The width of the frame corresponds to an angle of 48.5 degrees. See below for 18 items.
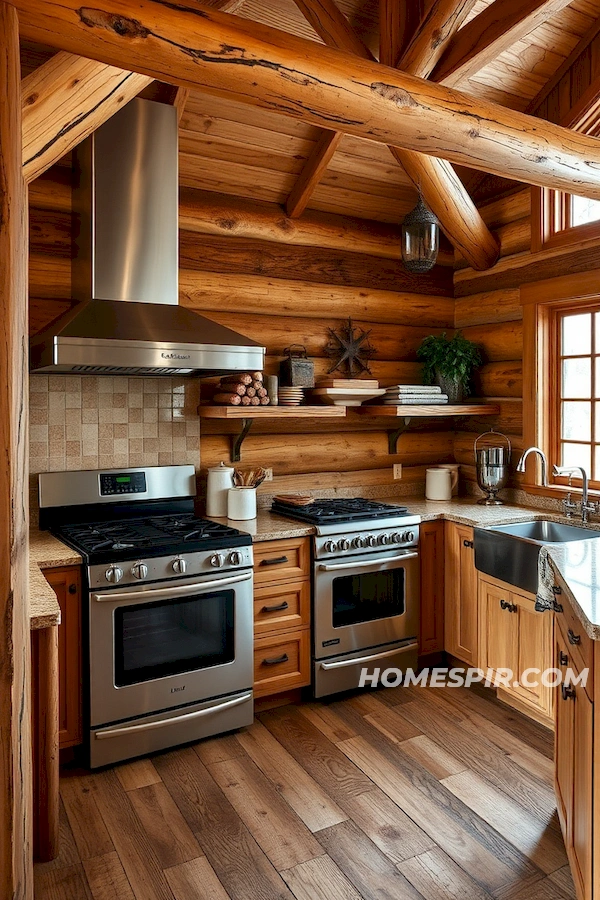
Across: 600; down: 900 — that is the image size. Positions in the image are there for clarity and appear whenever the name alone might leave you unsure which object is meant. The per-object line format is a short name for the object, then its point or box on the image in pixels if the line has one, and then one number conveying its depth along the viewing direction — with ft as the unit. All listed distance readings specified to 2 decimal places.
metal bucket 13.17
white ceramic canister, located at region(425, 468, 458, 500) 13.96
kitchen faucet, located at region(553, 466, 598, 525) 11.27
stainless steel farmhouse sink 10.27
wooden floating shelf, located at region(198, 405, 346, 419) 11.41
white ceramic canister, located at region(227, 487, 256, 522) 11.62
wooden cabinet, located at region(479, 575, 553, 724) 10.13
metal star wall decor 13.64
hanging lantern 10.56
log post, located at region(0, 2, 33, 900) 5.05
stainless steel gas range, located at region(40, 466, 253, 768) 9.17
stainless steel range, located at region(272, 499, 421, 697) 11.20
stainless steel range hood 9.55
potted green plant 13.76
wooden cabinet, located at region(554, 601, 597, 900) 5.78
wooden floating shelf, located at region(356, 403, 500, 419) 12.98
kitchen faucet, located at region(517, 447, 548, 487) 11.54
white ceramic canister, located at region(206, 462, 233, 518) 11.96
